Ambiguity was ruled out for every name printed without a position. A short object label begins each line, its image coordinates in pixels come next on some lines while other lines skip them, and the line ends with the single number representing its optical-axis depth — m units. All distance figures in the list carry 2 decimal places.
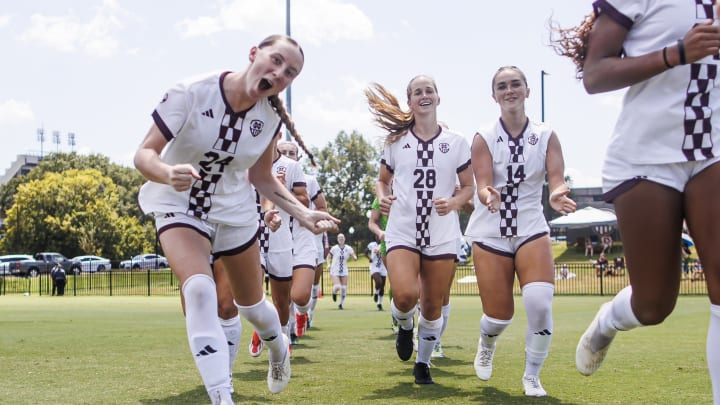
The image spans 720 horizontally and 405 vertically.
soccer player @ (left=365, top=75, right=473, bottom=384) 7.34
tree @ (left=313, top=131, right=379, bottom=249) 89.69
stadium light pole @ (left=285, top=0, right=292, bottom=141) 28.59
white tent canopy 51.16
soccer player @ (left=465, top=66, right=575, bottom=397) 6.49
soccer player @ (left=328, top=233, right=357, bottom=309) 25.09
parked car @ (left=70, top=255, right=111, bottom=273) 57.03
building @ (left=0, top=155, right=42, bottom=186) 134.88
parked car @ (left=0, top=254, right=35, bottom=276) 64.81
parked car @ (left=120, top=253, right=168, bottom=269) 60.22
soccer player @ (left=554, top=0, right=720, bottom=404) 3.94
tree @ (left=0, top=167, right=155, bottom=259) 76.81
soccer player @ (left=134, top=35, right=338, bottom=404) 4.56
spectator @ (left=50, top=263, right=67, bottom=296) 38.53
